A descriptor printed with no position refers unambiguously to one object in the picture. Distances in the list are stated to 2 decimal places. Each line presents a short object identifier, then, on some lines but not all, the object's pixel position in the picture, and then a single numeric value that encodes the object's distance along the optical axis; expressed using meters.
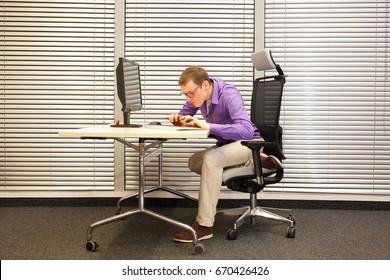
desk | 2.36
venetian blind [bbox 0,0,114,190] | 3.98
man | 2.71
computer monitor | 2.83
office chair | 2.85
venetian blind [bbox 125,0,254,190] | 3.98
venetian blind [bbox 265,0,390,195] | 3.92
